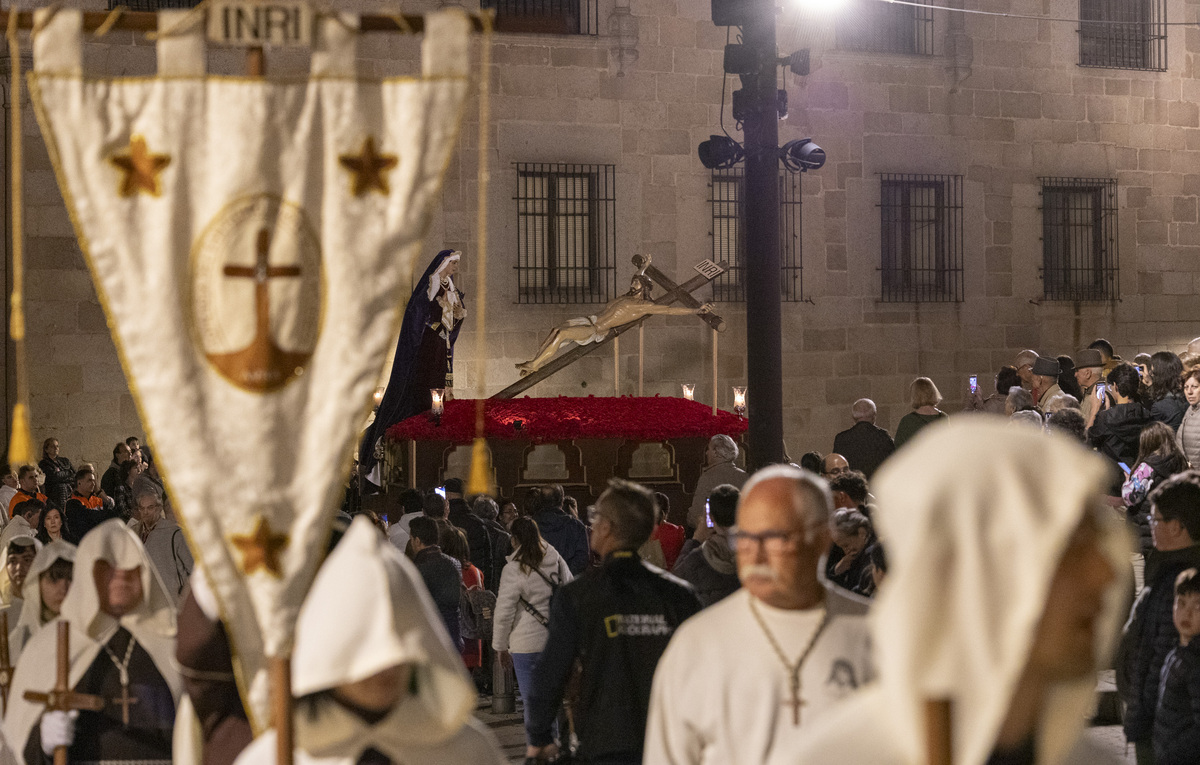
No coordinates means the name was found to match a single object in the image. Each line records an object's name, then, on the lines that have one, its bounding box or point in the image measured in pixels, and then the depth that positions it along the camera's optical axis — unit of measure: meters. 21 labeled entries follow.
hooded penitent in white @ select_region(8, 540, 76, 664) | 10.37
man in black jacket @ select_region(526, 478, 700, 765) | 9.35
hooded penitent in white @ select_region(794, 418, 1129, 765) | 3.21
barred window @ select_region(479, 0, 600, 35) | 36.06
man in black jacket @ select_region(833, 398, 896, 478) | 23.52
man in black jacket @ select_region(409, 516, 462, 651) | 15.73
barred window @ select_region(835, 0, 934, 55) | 39.03
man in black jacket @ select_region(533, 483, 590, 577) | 17.97
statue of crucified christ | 30.75
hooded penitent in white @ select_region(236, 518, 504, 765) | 5.38
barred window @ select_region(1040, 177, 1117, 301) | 40.62
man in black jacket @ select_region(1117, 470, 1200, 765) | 10.54
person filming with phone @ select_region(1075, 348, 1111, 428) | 22.78
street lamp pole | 18.05
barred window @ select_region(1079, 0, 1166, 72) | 41.00
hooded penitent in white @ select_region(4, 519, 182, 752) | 9.29
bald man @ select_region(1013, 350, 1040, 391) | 24.47
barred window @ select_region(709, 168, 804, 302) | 37.66
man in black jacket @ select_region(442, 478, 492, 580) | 19.34
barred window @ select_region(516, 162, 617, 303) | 36.06
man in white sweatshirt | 6.72
